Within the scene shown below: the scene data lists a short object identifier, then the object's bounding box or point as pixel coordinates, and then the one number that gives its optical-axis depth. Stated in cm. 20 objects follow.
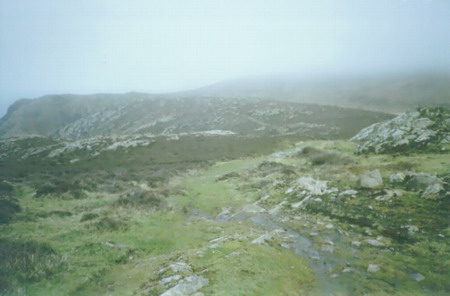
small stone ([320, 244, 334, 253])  1487
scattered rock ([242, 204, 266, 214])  2266
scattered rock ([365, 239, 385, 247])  1465
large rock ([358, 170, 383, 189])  2154
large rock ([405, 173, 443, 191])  1978
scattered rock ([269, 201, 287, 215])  2166
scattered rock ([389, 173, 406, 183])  2181
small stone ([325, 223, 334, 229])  1753
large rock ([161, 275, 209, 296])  1063
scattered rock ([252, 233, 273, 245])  1522
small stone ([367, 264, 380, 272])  1249
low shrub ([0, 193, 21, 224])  2215
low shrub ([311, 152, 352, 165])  3553
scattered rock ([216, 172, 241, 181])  3817
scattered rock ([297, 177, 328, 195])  2264
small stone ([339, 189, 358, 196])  2125
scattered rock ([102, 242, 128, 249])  1630
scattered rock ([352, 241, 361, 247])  1503
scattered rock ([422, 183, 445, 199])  1844
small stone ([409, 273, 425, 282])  1155
